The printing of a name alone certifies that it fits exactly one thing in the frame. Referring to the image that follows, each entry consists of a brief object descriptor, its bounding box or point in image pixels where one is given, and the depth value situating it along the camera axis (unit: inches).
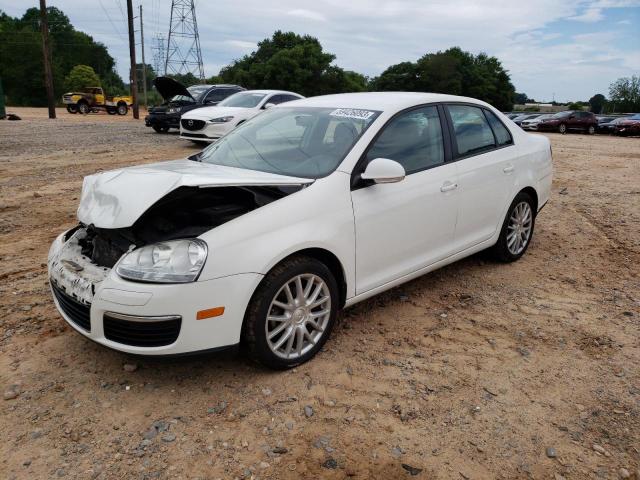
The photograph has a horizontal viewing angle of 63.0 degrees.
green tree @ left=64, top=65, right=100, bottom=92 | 2443.4
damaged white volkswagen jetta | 107.4
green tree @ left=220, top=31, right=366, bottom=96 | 1925.4
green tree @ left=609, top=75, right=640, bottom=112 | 2861.7
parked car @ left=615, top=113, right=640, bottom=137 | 1111.0
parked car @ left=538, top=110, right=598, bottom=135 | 1213.8
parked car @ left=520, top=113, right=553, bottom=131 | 1295.9
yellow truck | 1387.8
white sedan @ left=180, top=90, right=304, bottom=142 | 504.7
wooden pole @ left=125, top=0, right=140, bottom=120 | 1097.4
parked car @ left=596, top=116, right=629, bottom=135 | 1177.3
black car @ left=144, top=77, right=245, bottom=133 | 635.5
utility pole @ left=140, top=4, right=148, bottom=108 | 2008.1
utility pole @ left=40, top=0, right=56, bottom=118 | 1007.6
